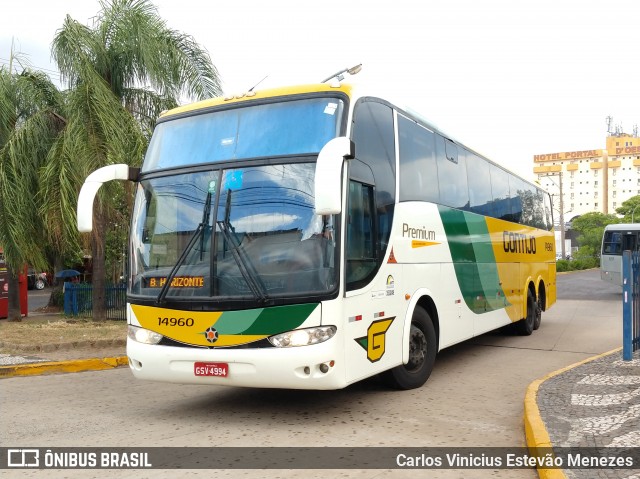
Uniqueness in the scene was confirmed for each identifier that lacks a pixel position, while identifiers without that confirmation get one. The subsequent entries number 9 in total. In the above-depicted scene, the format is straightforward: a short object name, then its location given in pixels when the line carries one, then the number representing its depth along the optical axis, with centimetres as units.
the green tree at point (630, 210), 8606
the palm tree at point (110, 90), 1336
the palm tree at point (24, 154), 1394
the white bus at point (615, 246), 2566
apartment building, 15025
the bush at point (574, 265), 4723
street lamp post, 5556
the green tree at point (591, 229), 6644
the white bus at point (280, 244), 599
